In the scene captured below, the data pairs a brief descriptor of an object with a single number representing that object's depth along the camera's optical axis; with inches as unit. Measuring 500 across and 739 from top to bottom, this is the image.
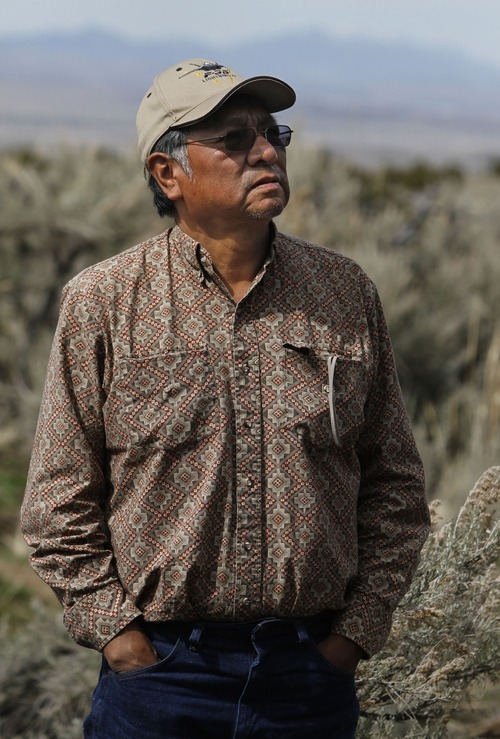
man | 187.6
